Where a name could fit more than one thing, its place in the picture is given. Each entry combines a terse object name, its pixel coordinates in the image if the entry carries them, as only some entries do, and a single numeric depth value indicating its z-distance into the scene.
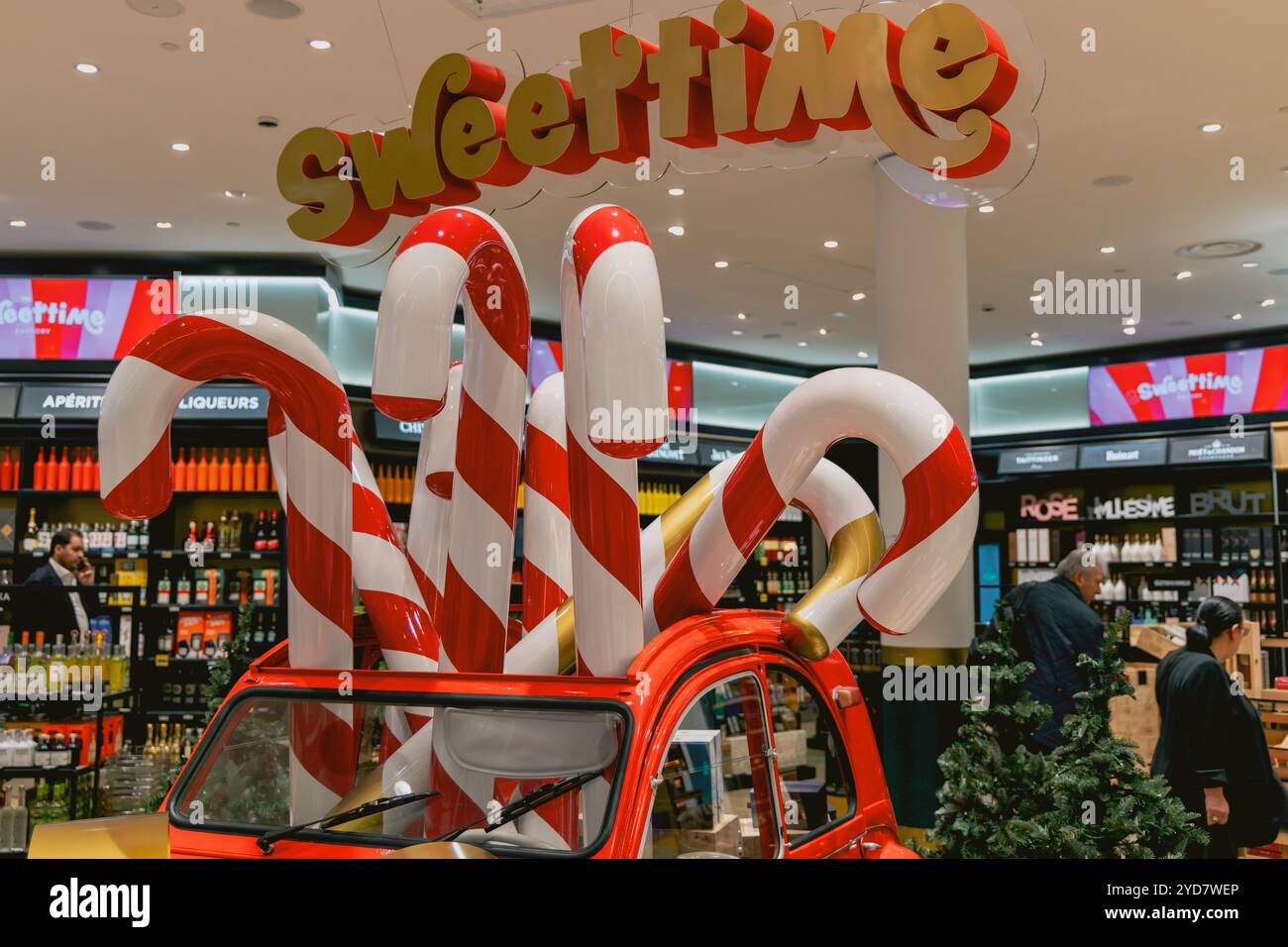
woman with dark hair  4.34
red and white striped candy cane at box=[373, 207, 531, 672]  2.38
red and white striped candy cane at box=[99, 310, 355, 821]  2.24
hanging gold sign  2.44
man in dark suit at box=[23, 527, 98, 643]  6.46
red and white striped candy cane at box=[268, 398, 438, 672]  2.48
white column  5.89
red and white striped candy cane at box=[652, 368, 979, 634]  2.13
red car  1.89
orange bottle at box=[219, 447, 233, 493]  8.11
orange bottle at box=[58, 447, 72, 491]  8.10
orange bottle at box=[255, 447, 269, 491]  8.11
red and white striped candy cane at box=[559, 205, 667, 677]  1.88
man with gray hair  5.80
